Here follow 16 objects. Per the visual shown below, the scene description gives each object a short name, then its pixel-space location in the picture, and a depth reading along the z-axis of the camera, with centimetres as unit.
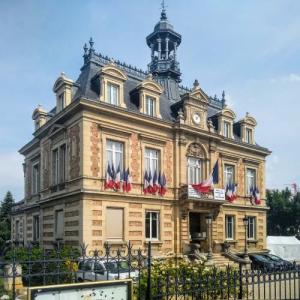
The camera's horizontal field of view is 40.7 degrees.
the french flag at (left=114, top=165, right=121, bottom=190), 2358
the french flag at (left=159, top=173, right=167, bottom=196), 2605
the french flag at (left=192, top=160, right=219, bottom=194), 2677
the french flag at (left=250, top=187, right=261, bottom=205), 3384
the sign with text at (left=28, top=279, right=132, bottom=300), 638
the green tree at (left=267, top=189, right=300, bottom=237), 5725
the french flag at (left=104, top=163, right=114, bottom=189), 2325
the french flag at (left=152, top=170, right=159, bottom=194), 2561
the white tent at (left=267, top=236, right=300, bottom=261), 3806
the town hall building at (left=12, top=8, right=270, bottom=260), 2317
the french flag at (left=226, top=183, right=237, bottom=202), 3100
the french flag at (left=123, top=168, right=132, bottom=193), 2406
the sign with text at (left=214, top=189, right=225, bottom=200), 2828
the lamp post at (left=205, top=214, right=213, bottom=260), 2773
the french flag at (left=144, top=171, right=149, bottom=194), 2522
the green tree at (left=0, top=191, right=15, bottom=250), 4897
